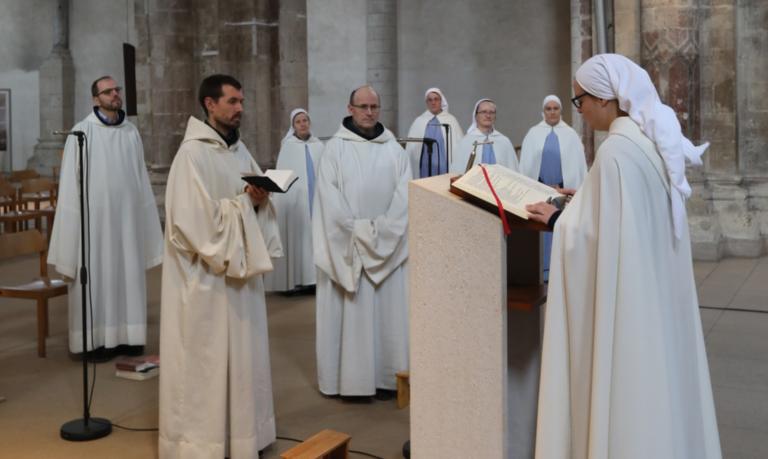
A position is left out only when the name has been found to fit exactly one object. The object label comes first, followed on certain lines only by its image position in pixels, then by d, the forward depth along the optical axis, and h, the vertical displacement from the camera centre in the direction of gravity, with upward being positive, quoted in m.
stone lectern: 3.26 -0.36
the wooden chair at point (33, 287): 7.45 -0.51
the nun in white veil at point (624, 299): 3.21 -0.28
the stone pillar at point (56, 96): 22.00 +2.96
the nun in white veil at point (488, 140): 10.01 +0.84
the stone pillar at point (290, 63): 12.42 +2.08
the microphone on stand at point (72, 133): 5.39 +0.53
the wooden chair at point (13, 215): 12.32 +0.11
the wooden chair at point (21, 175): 15.77 +0.81
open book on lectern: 3.23 +0.11
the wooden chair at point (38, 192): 13.91 +0.48
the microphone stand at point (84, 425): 5.44 -1.19
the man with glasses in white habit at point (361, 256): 6.23 -0.24
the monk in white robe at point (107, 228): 7.29 -0.04
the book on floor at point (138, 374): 6.81 -1.09
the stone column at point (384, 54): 18.16 +3.20
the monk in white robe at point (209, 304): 4.77 -0.42
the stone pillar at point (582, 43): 13.42 +2.56
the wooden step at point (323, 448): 4.28 -1.05
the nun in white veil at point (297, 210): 10.05 +0.12
